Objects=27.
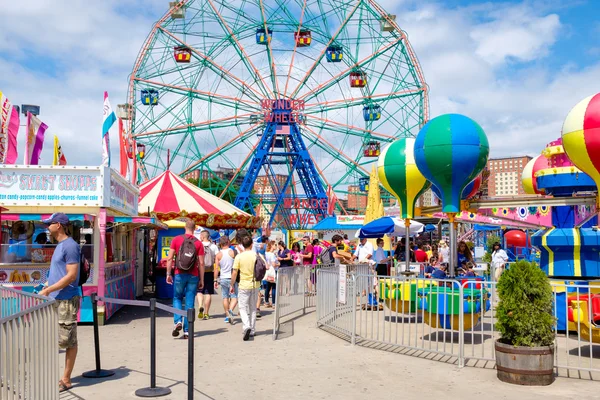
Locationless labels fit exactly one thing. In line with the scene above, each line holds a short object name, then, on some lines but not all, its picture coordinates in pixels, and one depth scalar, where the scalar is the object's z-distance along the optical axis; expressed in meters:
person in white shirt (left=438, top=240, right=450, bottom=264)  16.12
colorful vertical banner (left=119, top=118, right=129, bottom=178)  12.10
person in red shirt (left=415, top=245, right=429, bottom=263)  17.92
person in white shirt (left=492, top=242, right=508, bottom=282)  15.74
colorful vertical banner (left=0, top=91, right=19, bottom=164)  10.95
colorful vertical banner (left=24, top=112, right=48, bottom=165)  11.52
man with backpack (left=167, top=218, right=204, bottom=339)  8.67
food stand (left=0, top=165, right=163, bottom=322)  9.83
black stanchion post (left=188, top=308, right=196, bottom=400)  4.98
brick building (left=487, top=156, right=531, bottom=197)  146.20
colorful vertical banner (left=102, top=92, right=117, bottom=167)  10.70
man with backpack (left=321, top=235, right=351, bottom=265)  12.88
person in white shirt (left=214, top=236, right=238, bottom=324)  10.48
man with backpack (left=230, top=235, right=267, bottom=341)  8.74
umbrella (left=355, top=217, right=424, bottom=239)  15.50
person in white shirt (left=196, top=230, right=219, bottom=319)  10.83
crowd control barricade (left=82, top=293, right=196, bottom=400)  5.04
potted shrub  6.02
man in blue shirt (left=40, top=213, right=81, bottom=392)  5.71
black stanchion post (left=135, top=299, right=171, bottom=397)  5.68
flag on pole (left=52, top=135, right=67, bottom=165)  12.41
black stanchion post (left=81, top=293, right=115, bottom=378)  6.36
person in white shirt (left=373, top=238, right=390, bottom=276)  13.02
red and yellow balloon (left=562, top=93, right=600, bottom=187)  8.41
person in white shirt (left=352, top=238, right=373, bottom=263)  13.73
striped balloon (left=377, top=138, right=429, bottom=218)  12.28
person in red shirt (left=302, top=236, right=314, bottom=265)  15.98
